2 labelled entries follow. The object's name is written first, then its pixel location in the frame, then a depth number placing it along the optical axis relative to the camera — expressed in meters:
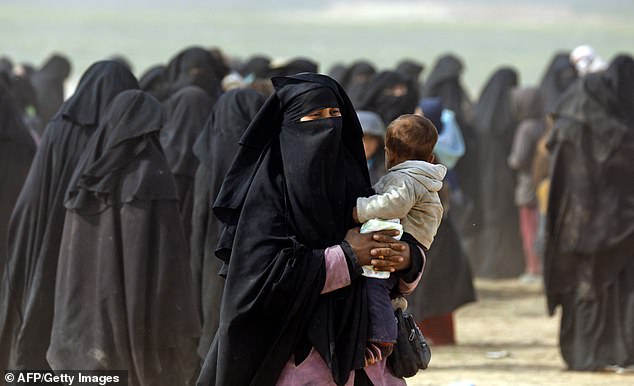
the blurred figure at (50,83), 28.91
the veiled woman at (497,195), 26.89
